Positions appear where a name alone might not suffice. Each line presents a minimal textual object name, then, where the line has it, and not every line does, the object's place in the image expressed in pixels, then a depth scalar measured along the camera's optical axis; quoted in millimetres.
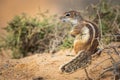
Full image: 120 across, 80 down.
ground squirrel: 10312
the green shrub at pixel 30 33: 14773
